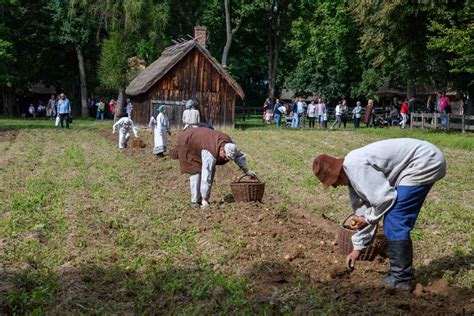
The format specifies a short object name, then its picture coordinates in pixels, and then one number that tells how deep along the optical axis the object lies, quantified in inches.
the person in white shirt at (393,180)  233.6
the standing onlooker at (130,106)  1500.7
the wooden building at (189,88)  1314.0
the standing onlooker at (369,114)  1405.8
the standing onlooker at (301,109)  1444.4
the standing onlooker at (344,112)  1446.6
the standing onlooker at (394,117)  1513.3
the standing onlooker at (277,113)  1547.7
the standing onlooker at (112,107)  1945.6
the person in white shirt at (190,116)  768.3
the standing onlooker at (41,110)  2237.9
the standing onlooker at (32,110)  2111.2
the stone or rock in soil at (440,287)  249.1
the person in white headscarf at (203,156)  395.2
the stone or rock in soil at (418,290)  246.7
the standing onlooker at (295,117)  1449.3
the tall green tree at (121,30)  1647.4
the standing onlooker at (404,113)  1349.3
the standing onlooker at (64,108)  1239.5
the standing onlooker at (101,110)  1871.3
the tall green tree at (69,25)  1829.5
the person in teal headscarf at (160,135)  746.2
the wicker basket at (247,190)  414.6
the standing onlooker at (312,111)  1428.4
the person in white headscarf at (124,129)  817.1
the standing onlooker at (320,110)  1430.9
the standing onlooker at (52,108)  1820.9
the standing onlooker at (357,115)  1365.7
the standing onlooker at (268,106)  1686.8
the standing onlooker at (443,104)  1245.7
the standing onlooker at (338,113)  1418.6
